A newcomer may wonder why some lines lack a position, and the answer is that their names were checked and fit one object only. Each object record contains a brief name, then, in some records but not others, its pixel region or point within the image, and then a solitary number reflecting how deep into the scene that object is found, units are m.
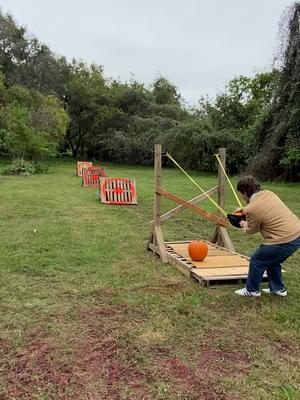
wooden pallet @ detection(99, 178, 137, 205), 11.58
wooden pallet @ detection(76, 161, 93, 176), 20.75
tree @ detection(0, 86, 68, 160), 22.98
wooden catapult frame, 6.01
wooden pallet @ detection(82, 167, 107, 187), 16.08
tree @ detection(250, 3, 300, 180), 12.28
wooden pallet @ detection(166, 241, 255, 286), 4.92
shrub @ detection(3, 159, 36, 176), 20.56
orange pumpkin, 5.52
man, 4.19
